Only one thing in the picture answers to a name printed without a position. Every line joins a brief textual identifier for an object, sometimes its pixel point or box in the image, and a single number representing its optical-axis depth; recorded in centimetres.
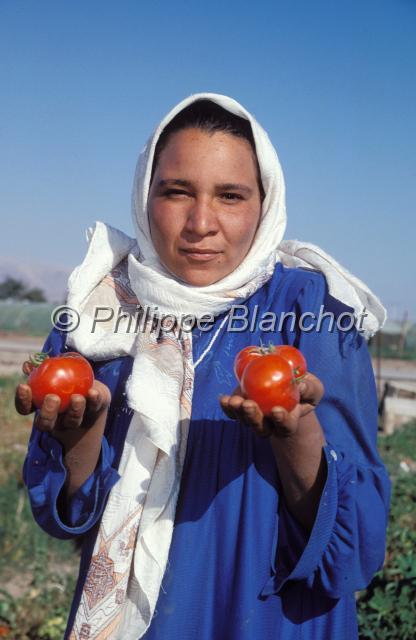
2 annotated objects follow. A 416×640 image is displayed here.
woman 167
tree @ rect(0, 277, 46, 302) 5703
